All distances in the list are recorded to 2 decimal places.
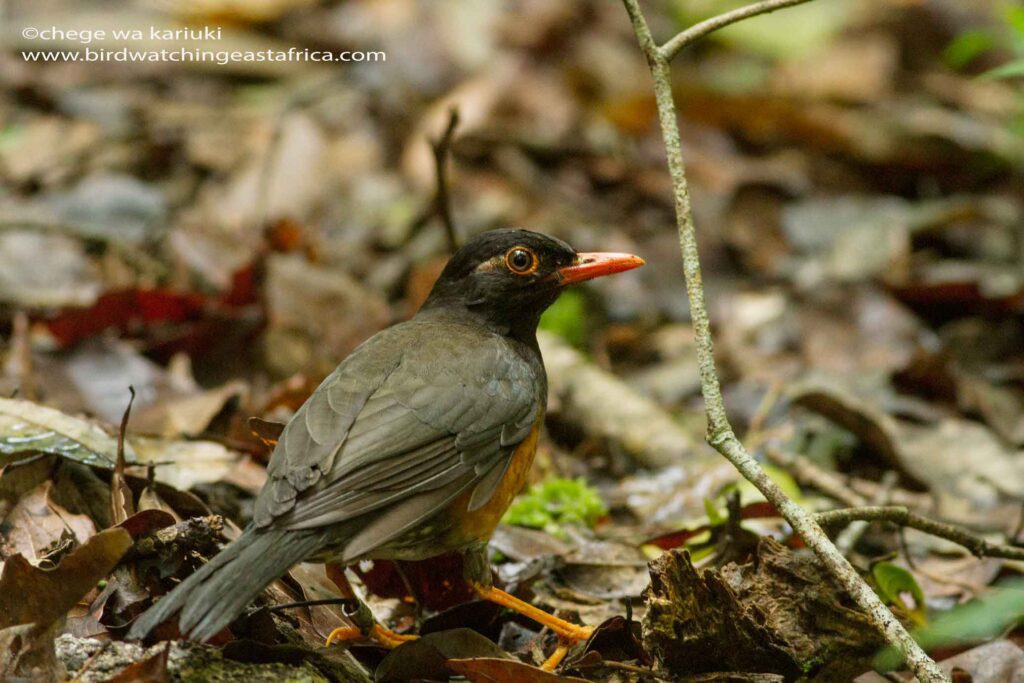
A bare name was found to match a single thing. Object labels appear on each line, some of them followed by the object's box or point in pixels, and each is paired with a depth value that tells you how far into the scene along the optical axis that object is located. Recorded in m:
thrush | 6.51
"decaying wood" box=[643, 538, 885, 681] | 6.81
